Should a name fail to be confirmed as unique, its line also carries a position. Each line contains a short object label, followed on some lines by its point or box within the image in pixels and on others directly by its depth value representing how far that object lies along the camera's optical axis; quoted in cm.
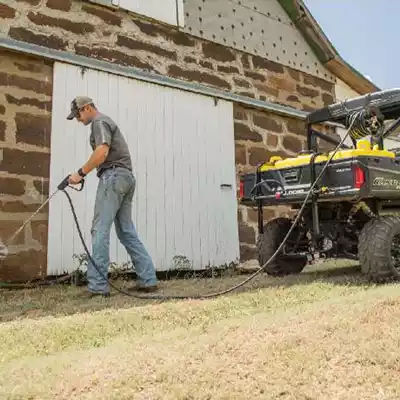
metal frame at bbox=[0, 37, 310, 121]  549
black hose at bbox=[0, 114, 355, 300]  410
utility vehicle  420
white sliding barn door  564
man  436
